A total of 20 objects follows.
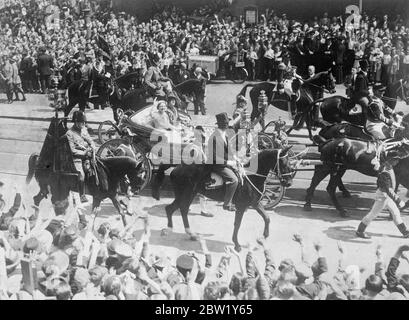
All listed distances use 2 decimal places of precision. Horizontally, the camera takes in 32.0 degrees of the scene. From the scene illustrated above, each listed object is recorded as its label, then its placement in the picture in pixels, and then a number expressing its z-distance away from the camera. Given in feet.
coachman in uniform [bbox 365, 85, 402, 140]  42.34
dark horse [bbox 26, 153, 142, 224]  39.70
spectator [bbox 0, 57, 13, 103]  69.46
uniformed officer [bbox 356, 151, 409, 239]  36.81
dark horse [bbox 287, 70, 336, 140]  54.75
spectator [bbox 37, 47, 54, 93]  70.69
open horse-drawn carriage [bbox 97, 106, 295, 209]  41.14
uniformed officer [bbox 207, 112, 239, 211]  37.09
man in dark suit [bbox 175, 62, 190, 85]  58.18
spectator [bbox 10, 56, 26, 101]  69.67
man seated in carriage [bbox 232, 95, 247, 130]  39.81
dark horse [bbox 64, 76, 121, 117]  59.00
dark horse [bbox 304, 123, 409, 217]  40.98
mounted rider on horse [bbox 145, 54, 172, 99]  52.06
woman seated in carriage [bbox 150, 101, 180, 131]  43.14
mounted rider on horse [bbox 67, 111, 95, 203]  39.50
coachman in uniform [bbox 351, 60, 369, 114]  47.65
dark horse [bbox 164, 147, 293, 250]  37.17
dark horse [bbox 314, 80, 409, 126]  48.55
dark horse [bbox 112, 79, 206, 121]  55.42
